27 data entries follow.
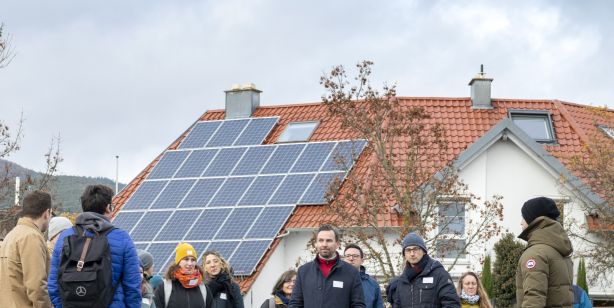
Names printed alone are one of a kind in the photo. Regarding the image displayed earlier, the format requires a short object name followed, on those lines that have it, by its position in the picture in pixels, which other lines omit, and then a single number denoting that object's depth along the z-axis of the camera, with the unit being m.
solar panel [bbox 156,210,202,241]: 34.47
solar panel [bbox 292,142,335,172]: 34.69
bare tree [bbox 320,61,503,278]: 27.97
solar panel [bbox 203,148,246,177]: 37.16
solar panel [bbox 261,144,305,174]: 35.84
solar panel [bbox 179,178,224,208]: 35.97
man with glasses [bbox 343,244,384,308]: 14.25
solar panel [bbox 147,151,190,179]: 38.50
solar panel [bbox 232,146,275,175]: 36.53
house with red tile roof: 33.72
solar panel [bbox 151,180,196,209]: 36.49
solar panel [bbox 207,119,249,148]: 38.75
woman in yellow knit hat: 13.76
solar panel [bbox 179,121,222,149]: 39.41
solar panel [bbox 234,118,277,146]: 38.19
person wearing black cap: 11.06
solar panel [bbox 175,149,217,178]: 37.78
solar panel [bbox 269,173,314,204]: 34.34
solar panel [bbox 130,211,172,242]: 34.94
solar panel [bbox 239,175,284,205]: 34.86
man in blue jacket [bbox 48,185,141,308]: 10.85
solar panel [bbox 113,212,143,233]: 35.91
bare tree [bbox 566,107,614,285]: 31.91
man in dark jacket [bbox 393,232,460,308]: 12.36
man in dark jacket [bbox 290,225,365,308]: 11.94
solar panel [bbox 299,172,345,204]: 33.78
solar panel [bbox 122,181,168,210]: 37.19
